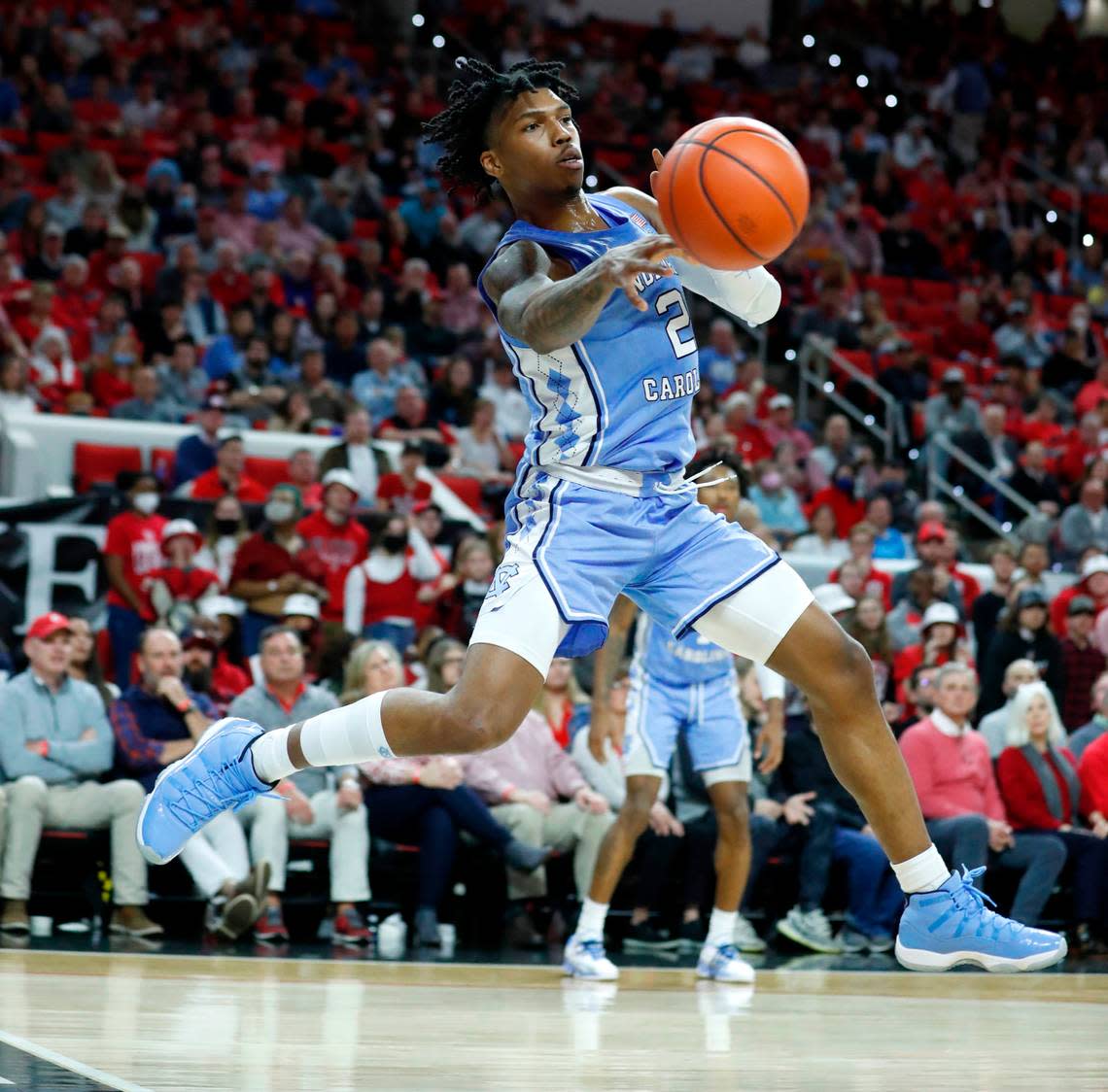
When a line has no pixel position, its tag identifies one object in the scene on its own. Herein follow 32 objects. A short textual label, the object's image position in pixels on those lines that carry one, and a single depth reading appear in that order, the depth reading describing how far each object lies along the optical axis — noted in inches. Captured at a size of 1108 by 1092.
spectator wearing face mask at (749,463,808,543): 498.0
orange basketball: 149.4
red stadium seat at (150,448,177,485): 427.8
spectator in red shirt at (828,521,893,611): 444.5
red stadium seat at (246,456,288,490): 435.8
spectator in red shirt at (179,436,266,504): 409.1
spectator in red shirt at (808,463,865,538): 514.0
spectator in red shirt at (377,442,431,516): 430.9
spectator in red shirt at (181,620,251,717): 330.3
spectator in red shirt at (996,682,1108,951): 347.9
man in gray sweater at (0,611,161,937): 287.8
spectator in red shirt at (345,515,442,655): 391.9
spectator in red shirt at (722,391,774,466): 526.3
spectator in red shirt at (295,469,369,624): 398.3
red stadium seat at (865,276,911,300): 700.0
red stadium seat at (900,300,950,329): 694.5
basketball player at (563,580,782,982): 268.1
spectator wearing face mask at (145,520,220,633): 366.6
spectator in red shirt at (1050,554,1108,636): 446.0
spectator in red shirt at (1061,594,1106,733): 417.1
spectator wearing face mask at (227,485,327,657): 377.4
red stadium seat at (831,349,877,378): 623.8
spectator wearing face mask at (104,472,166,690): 368.8
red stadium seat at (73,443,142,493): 423.5
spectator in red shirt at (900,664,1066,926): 340.5
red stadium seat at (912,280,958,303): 714.2
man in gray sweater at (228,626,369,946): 298.0
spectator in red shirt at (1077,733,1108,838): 358.3
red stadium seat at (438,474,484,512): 461.4
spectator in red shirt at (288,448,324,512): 418.0
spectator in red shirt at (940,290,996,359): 678.5
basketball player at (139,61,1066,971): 162.6
